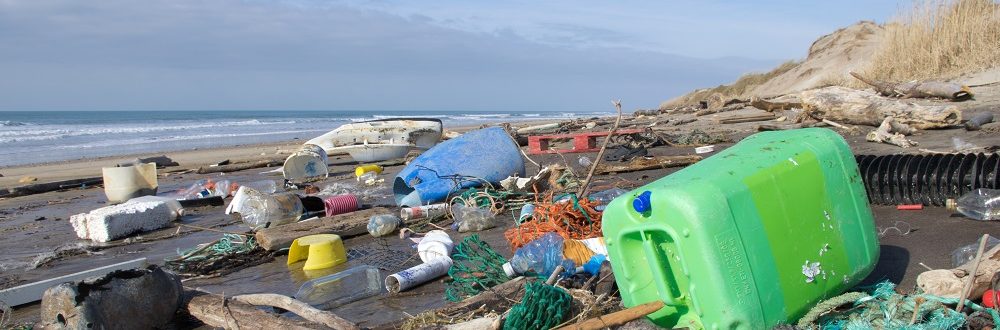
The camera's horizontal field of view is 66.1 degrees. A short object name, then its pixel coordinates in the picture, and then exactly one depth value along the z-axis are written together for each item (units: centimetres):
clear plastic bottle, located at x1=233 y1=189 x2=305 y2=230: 675
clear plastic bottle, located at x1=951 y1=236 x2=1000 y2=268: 383
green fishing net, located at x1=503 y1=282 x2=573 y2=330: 320
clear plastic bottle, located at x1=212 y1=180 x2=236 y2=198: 968
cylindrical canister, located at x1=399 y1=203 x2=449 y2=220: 680
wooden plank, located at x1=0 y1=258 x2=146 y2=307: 446
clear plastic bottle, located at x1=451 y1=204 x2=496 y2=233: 622
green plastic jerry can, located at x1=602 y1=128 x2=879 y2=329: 295
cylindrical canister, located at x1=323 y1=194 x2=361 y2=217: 709
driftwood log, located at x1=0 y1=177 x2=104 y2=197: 1127
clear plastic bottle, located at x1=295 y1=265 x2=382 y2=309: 440
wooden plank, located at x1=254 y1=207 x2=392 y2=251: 574
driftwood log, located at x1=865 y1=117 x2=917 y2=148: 851
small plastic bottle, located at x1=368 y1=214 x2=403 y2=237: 622
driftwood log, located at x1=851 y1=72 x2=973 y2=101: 1211
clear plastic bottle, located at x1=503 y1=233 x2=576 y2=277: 422
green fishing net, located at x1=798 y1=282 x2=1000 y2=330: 302
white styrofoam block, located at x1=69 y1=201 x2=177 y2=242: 678
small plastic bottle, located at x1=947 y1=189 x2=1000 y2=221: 478
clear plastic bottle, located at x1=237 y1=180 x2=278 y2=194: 960
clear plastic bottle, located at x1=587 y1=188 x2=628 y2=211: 591
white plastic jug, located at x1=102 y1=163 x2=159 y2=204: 898
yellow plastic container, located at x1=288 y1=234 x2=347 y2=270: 514
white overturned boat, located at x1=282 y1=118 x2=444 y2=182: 1382
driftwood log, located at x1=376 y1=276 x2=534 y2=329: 353
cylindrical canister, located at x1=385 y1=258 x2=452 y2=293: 439
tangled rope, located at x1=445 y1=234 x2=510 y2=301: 415
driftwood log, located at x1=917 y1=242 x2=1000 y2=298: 320
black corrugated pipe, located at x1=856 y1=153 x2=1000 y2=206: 514
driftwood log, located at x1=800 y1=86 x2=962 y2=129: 970
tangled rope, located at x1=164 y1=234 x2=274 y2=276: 537
